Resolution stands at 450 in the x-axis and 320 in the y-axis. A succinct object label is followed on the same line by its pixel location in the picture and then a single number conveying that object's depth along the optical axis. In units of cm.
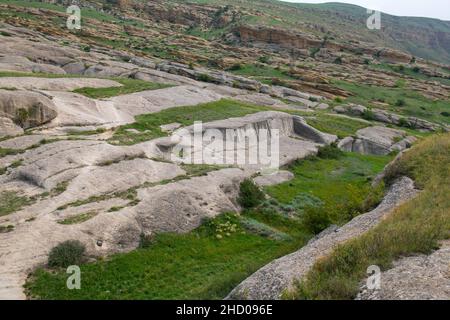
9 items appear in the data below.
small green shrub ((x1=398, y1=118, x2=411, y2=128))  7329
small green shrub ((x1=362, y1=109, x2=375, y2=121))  7362
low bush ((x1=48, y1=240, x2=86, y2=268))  1992
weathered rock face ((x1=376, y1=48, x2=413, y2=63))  14265
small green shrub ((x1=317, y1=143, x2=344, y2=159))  4831
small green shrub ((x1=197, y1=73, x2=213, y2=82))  7469
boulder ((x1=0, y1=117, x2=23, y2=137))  3279
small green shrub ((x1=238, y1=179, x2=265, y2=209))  3059
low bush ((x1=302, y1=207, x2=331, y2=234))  2669
